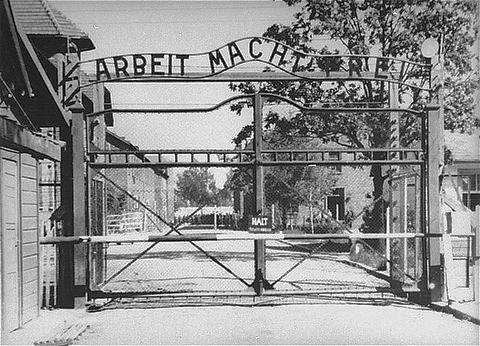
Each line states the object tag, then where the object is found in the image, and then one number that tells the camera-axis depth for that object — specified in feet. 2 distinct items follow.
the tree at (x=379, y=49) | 62.08
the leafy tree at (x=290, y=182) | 79.05
